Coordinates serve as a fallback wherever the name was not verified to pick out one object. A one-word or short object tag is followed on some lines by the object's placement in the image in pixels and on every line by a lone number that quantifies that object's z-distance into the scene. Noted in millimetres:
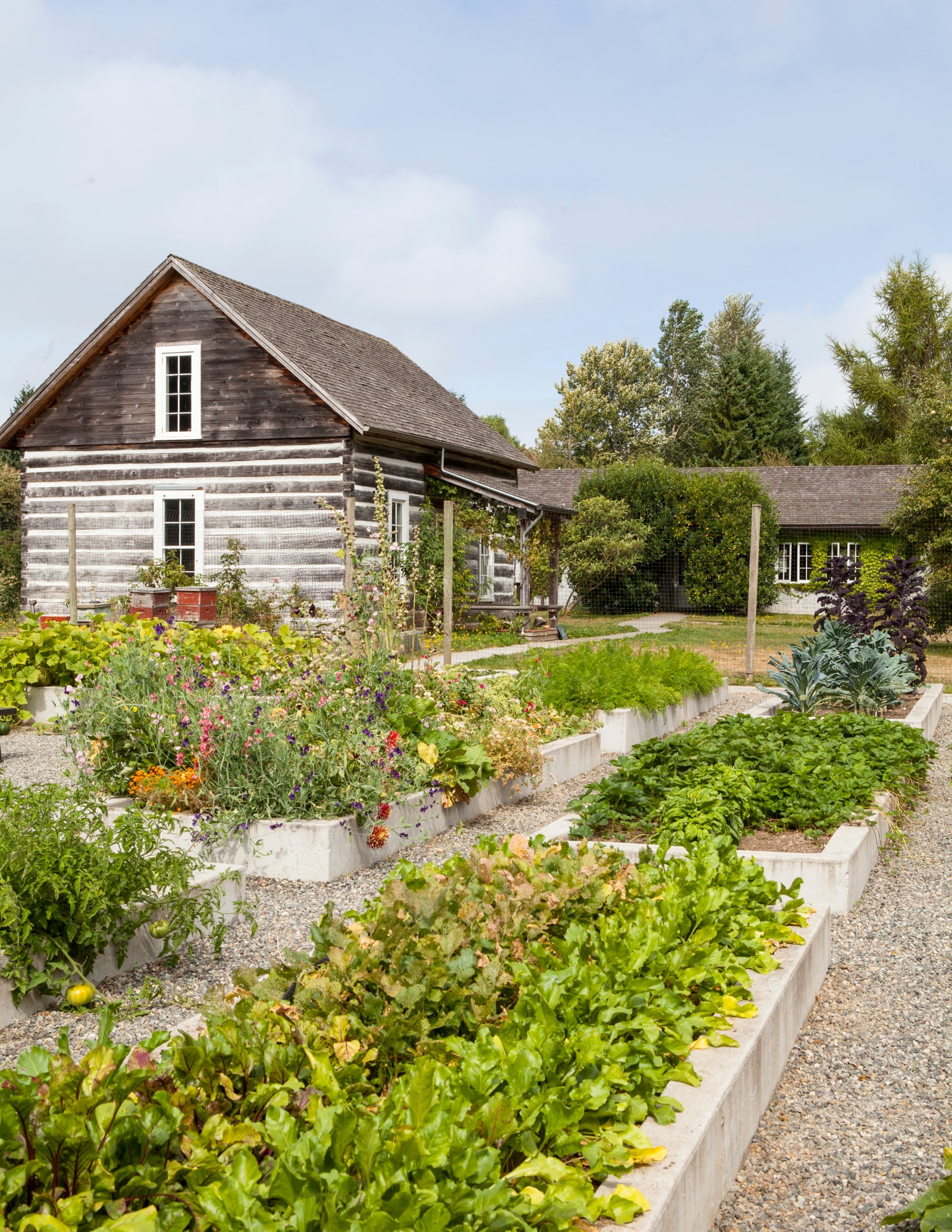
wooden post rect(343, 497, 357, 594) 11242
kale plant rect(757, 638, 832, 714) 9250
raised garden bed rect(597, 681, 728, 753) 9031
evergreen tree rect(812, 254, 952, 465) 43219
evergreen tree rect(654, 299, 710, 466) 55375
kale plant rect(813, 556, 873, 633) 11555
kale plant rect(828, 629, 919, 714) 9641
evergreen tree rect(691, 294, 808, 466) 45719
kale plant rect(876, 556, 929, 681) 11570
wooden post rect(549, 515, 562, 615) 24422
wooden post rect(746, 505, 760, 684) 13844
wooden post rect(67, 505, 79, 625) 14164
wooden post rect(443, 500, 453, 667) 12055
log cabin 17250
